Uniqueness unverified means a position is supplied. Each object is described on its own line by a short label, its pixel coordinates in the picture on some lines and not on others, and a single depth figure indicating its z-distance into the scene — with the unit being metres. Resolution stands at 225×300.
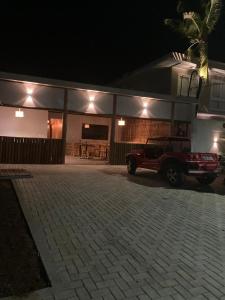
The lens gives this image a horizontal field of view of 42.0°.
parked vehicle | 10.24
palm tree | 17.98
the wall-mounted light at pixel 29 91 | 13.56
